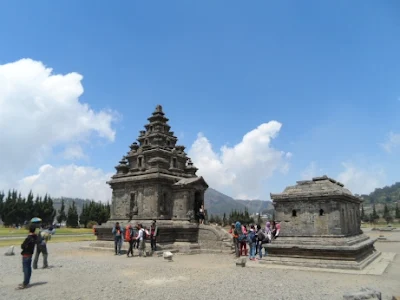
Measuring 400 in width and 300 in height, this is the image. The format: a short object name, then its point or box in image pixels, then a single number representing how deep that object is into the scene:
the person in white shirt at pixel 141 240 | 20.73
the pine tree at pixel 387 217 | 102.24
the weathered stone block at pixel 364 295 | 7.62
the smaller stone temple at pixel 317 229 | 15.16
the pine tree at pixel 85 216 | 69.06
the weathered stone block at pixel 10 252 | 21.34
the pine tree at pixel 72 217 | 72.56
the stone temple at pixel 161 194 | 24.62
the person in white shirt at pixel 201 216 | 26.47
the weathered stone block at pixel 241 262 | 15.81
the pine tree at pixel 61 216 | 81.12
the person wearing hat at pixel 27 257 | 10.87
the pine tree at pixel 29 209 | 70.62
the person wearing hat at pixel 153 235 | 21.13
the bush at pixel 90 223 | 66.11
